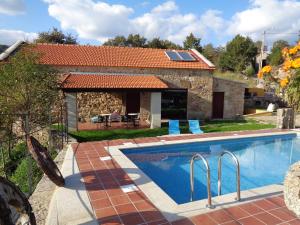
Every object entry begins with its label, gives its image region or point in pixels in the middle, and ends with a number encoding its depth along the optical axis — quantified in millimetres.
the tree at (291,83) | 3401
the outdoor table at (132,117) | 19534
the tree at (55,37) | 41344
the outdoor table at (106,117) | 19141
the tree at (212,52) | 55519
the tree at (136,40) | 53844
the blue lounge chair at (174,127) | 16598
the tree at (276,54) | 49791
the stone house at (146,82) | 19297
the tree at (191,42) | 50656
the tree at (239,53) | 49594
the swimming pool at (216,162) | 9445
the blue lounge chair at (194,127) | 16812
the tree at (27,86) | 12664
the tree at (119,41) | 55219
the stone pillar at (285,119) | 16891
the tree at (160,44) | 49781
